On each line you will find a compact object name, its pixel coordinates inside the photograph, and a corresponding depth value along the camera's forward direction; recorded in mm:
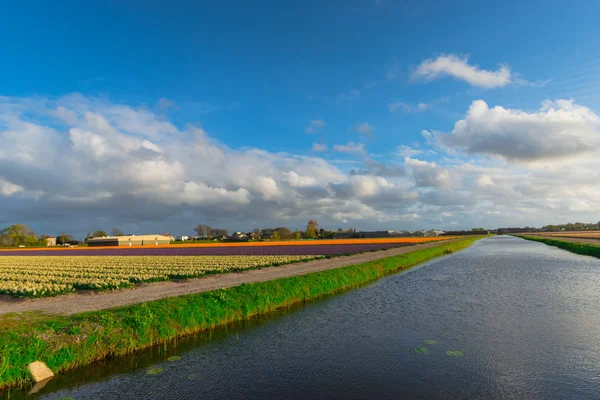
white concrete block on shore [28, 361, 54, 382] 11938
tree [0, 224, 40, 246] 192375
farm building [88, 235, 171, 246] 173375
